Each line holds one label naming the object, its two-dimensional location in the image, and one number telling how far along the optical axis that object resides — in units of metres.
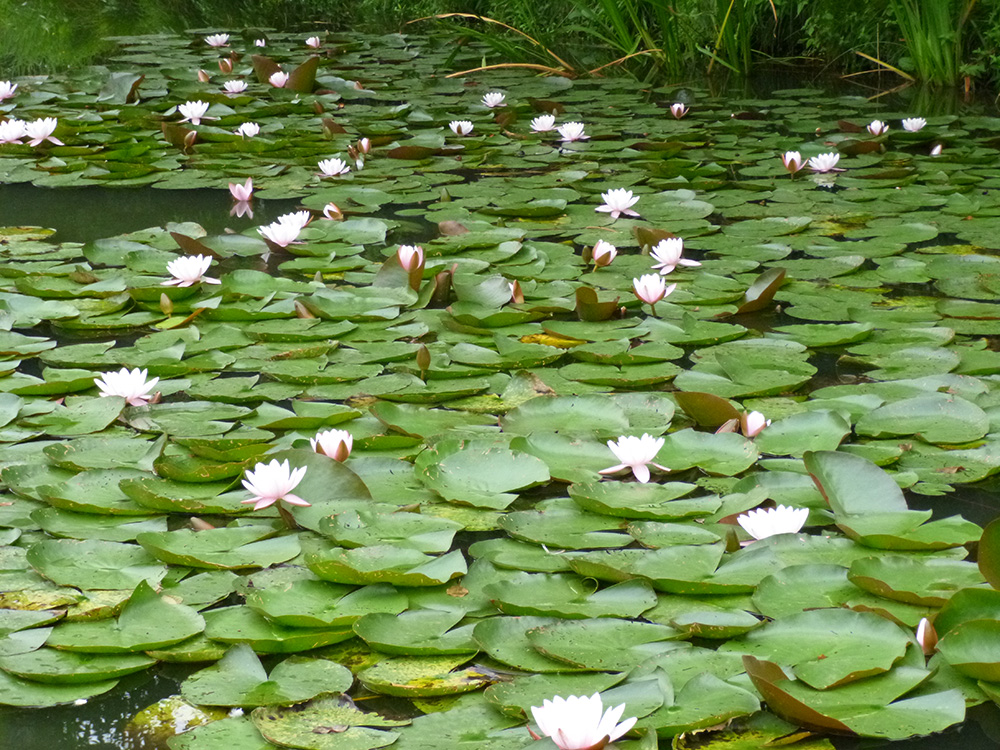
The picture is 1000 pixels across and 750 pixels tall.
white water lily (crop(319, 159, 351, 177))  6.96
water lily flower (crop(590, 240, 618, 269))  5.14
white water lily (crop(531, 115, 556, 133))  8.38
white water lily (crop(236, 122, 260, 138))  8.24
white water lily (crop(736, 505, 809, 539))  2.82
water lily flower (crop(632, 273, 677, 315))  4.49
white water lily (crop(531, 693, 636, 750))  1.95
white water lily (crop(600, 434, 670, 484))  3.16
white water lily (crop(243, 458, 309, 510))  2.90
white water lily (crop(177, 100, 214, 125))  8.81
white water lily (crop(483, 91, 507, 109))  9.52
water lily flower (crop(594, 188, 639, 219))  5.95
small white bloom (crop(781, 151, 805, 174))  6.79
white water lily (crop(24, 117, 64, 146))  7.87
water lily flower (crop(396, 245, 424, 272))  4.94
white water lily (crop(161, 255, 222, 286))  4.88
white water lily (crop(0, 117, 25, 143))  8.05
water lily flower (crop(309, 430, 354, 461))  3.22
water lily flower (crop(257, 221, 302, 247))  5.57
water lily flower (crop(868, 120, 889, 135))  7.63
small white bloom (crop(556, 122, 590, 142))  8.03
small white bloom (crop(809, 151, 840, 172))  6.68
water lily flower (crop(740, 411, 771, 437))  3.41
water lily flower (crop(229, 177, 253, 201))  6.46
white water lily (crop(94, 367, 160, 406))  3.71
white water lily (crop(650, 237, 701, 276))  5.07
